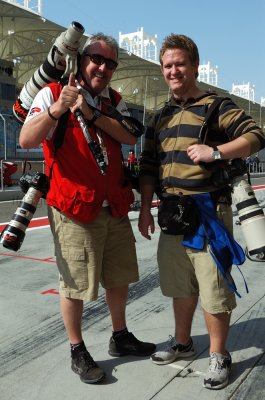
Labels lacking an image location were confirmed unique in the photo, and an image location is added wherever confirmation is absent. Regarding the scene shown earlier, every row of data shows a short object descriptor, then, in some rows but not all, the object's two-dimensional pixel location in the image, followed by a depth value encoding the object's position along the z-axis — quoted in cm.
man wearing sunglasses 216
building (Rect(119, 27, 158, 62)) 7981
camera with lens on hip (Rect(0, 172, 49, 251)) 221
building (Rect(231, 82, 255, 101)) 12019
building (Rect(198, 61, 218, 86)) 10094
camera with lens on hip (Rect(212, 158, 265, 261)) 206
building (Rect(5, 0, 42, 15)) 3713
